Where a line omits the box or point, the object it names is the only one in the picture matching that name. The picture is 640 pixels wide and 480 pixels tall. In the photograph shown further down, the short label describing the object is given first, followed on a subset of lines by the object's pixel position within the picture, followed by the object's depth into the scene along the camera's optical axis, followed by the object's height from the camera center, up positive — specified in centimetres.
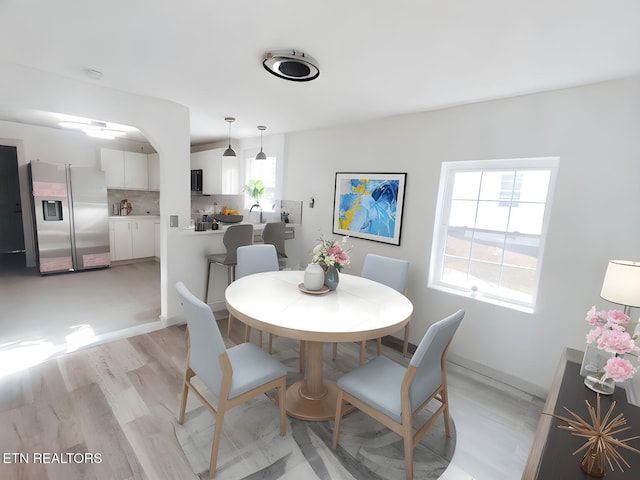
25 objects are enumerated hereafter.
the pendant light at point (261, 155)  400 +57
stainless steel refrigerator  464 -51
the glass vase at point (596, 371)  149 -82
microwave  569 +23
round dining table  165 -70
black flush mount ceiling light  181 +84
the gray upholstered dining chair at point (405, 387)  147 -103
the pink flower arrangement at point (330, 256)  220 -41
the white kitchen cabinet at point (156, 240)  588 -98
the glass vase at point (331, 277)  225 -58
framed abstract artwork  313 -3
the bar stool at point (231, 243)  332 -55
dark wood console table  102 -88
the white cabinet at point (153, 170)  562 +39
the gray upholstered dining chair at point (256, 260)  284 -63
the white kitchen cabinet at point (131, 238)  544 -92
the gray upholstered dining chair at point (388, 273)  279 -67
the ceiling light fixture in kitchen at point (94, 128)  424 +87
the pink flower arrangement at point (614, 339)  119 -55
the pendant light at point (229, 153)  413 +58
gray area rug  164 -149
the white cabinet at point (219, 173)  513 +36
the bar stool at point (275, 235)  369 -47
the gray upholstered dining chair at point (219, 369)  152 -102
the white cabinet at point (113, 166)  530 +40
